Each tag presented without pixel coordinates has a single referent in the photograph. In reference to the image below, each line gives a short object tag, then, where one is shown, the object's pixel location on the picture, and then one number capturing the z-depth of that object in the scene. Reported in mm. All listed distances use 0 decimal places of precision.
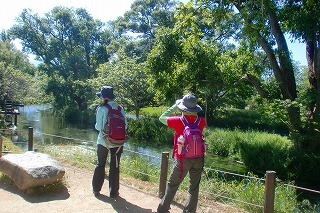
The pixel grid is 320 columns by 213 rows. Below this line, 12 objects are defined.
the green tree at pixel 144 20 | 37281
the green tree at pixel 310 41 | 11227
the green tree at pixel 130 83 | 25156
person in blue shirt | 5355
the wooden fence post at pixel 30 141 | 8633
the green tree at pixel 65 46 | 39812
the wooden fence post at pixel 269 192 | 4930
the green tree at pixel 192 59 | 14516
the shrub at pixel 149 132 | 20625
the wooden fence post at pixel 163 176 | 6004
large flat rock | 5547
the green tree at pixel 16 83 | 32000
